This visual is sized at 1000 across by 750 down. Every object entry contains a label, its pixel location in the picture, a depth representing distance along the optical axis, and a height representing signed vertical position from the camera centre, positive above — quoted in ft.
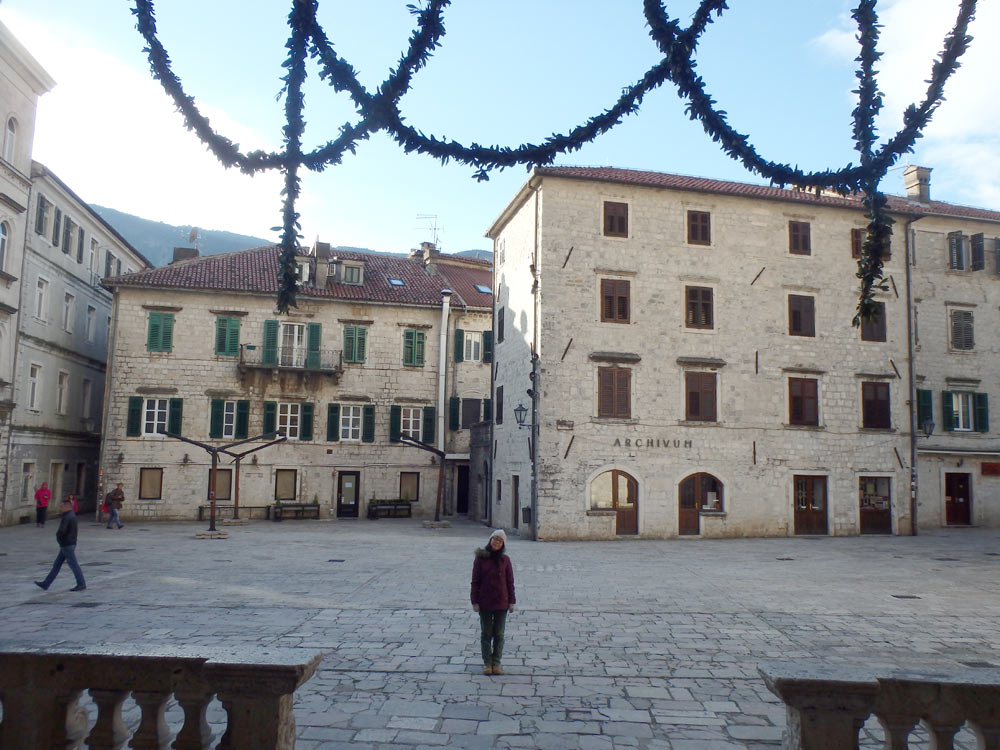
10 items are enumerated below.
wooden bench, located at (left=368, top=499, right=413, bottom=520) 110.63 -7.20
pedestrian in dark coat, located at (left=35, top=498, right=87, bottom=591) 45.34 -5.62
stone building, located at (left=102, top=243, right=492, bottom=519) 105.09 +10.03
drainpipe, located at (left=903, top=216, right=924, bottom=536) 93.09 +8.92
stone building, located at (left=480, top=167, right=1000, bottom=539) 85.35 +11.11
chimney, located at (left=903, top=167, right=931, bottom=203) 117.80 +42.64
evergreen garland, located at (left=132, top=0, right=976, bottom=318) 17.08 +7.77
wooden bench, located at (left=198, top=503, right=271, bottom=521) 104.94 -7.59
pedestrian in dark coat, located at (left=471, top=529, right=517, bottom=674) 28.30 -4.90
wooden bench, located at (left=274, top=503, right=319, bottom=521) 105.50 -7.38
